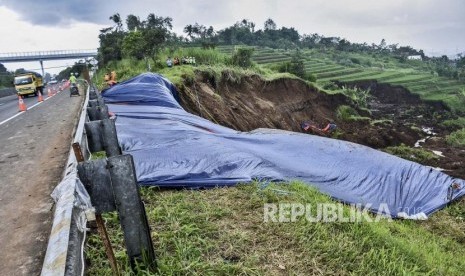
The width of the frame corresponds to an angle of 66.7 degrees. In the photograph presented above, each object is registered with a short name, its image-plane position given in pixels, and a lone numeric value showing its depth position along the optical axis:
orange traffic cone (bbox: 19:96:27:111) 14.29
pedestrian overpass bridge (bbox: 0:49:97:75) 67.31
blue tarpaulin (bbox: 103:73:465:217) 5.07
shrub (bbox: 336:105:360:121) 25.78
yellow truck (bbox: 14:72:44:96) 24.09
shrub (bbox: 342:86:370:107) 29.41
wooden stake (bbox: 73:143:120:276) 2.08
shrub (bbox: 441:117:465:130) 31.52
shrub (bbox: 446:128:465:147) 23.91
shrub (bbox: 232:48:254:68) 23.02
